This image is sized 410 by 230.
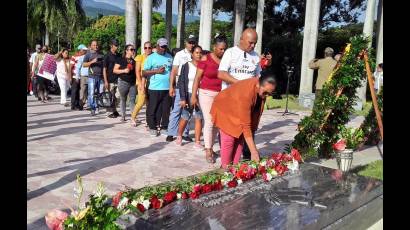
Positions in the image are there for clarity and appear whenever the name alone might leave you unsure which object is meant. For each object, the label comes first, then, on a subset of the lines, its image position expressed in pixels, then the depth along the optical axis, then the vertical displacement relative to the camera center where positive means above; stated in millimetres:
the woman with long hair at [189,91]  7096 -289
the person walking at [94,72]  10062 -70
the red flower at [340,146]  5422 -805
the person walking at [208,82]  6184 -120
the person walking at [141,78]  8539 -131
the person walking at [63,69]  11383 -34
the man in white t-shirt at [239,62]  5621 +166
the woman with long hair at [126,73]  8844 -49
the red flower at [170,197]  3418 -956
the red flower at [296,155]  4887 -848
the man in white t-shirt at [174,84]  7547 -191
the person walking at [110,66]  9242 +77
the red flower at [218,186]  3879 -967
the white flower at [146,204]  3186 -940
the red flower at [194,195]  3602 -977
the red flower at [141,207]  3137 -952
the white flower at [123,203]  3045 -905
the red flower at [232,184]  4002 -973
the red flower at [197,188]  3659 -940
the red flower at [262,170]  4444 -929
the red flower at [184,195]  3566 -972
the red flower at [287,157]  4819 -861
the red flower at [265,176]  4312 -963
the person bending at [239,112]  4523 -398
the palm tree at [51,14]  32094 +3923
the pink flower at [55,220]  2461 -837
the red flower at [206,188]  3761 -960
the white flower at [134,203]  3120 -921
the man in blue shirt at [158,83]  7922 -202
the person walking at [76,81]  10898 -308
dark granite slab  3133 -1024
